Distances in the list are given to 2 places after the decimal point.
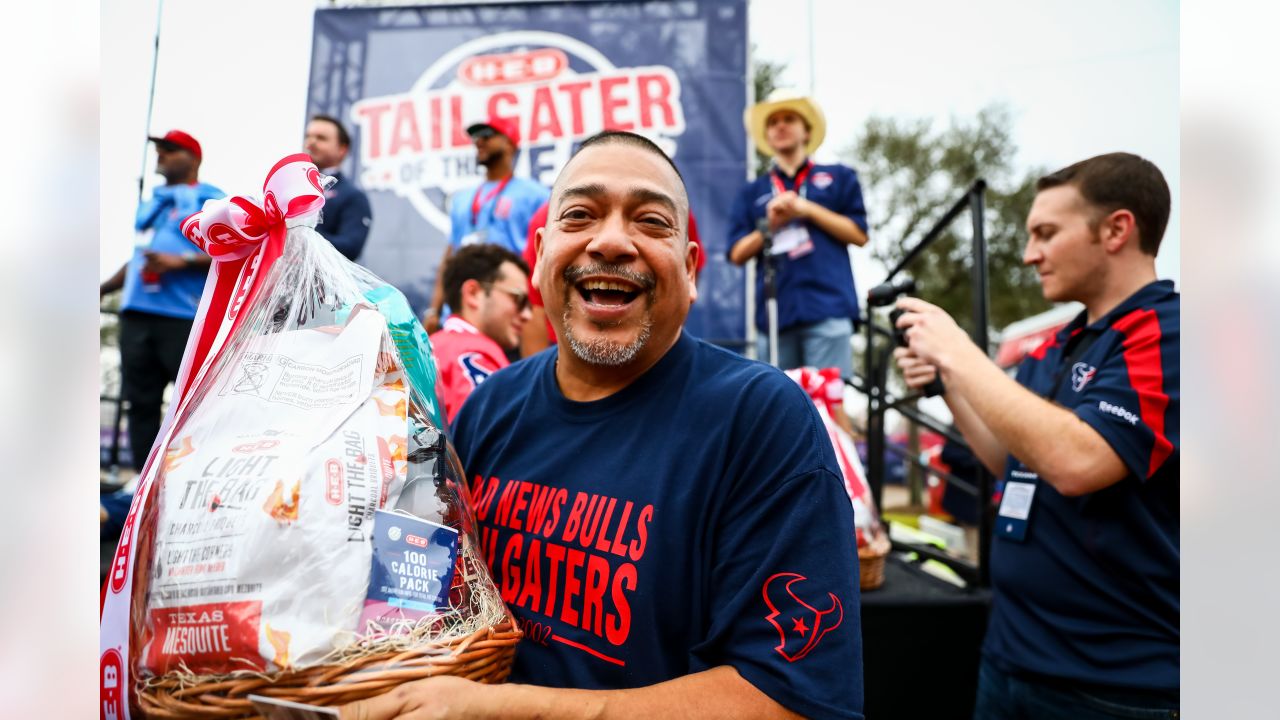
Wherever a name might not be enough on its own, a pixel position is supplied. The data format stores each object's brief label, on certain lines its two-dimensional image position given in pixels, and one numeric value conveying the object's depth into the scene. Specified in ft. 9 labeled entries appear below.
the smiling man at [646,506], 3.39
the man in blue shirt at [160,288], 12.57
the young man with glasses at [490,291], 9.72
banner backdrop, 18.45
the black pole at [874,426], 12.50
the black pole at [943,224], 9.19
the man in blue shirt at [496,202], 13.43
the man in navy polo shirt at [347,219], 13.55
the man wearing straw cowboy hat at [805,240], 12.53
